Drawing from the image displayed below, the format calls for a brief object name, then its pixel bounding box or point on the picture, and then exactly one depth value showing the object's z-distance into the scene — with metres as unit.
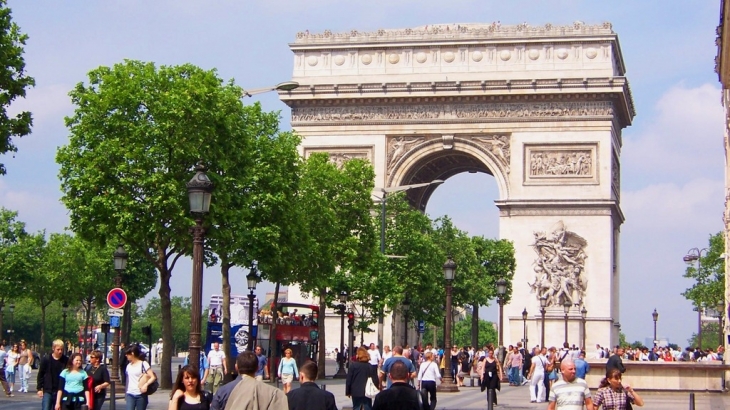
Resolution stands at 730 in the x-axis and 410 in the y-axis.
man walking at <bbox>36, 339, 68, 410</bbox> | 21.27
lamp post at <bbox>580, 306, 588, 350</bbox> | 65.00
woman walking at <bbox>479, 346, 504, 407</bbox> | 33.06
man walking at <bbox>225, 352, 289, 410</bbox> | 12.97
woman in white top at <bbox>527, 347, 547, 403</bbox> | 37.61
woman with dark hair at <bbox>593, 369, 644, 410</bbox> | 15.91
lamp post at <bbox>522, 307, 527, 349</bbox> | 64.31
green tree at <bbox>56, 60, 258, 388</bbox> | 38.56
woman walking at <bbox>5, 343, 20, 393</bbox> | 39.24
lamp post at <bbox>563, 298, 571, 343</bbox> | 62.91
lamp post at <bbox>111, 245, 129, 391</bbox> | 34.56
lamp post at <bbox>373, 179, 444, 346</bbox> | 55.59
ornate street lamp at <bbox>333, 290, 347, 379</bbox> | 54.50
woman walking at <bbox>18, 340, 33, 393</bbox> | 39.72
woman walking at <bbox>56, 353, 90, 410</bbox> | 19.59
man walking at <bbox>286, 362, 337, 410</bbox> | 14.04
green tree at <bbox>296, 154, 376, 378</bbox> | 52.91
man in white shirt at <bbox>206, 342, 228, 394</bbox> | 34.25
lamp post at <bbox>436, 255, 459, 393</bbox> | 39.22
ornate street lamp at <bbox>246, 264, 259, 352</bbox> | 45.75
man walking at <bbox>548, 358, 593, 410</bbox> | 15.86
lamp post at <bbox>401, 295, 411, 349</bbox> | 62.50
